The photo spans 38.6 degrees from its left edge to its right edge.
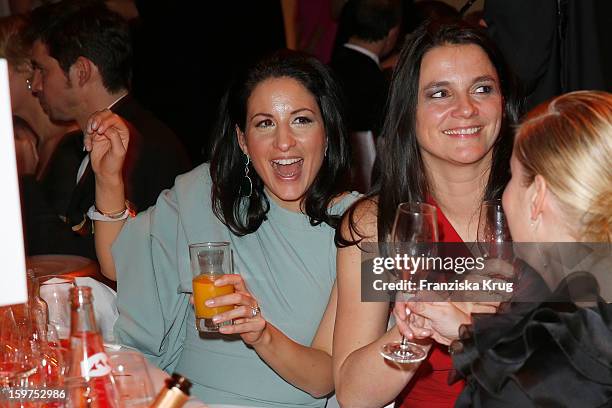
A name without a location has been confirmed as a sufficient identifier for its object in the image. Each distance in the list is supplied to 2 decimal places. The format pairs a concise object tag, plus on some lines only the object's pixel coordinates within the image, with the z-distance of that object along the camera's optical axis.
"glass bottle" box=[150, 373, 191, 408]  1.25
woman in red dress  2.44
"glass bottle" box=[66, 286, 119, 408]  1.56
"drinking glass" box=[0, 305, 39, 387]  1.88
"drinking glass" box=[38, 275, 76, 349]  2.46
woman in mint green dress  2.63
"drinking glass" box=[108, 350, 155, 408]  1.70
